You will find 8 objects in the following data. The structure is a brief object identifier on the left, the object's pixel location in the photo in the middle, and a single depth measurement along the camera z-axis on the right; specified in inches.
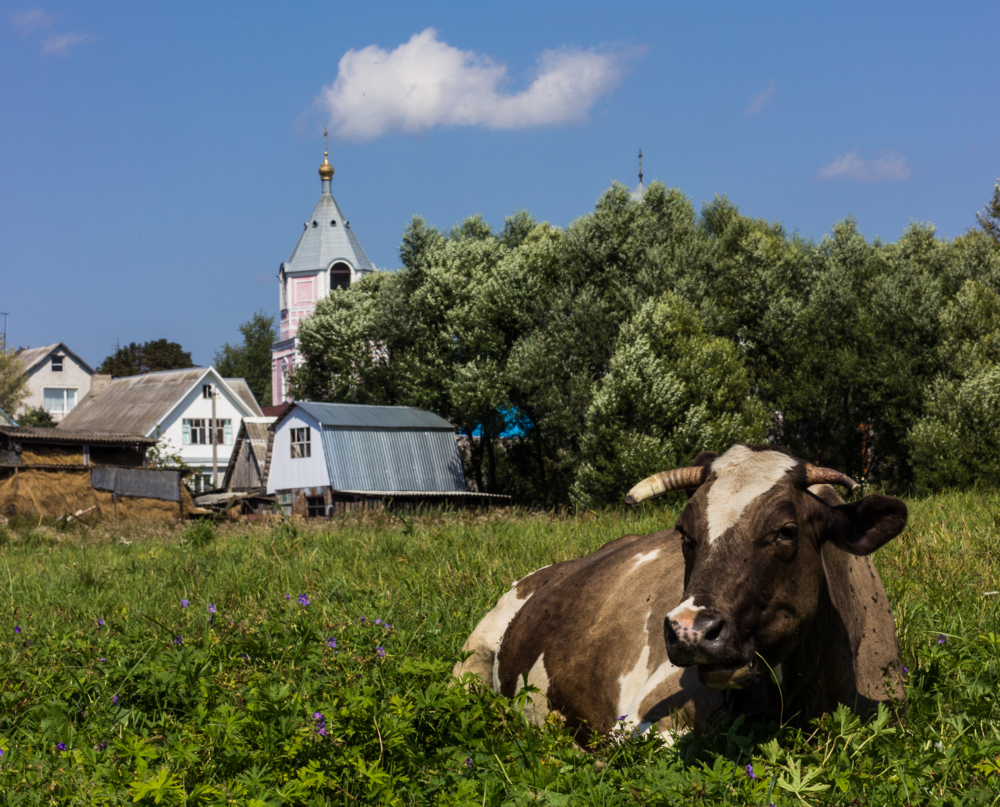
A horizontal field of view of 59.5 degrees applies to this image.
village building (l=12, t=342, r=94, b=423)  2923.2
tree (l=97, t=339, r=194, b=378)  3663.9
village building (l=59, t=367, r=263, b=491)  2268.7
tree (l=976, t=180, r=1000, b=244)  2018.9
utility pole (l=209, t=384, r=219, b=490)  2273.4
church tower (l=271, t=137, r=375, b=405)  2977.4
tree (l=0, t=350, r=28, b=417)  2564.0
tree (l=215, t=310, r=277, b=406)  4284.0
